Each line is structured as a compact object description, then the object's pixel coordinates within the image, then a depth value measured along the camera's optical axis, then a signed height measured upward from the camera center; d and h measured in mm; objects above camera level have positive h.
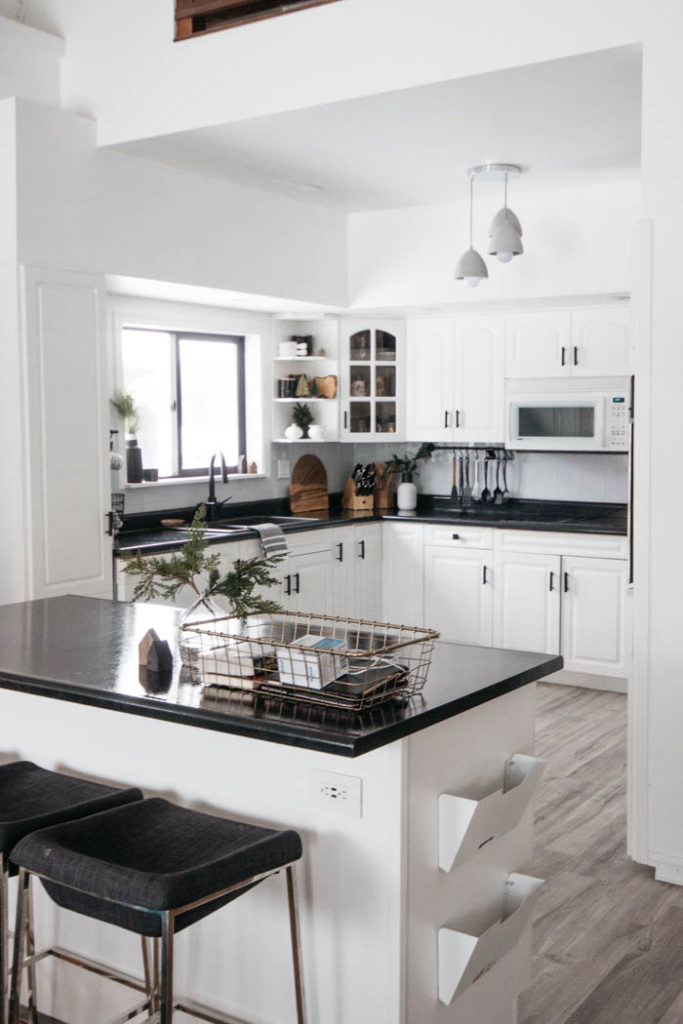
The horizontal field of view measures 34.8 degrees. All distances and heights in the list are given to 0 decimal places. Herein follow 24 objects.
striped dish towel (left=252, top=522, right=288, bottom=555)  5742 -542
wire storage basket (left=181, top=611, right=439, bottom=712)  2260 -498
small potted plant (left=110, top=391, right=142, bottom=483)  5621 +14
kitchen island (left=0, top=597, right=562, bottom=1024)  2254 -822
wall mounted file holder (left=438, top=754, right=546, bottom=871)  2314 -837
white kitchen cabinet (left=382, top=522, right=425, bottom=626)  6586 -839
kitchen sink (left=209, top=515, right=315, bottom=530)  6062 -493
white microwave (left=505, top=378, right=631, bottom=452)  6031 +110
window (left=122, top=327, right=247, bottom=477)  5992 +237
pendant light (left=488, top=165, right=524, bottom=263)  5113 +936
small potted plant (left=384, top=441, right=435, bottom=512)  6961 -225
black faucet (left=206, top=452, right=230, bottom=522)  6195 -387
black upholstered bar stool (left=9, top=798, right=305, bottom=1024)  1995 -831
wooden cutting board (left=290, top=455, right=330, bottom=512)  6902 -319
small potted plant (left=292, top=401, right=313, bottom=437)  6801 +118
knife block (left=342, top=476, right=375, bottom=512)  7035 -418
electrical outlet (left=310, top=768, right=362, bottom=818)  2295 -760
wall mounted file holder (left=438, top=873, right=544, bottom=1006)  2340 -1137
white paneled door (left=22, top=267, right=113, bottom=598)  4512 +17
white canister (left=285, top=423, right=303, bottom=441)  6738 +12
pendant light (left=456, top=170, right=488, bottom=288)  5461 +844
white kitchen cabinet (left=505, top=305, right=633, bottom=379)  5969 +511
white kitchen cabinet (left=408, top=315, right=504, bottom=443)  6406 +337
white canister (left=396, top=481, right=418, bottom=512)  6949 -389
